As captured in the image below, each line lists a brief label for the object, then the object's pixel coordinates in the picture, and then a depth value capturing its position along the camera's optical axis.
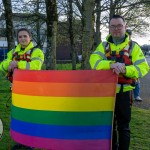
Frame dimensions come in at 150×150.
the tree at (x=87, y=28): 5.66
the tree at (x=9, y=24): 7.90
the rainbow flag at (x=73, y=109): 2.25
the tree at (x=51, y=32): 6.25
